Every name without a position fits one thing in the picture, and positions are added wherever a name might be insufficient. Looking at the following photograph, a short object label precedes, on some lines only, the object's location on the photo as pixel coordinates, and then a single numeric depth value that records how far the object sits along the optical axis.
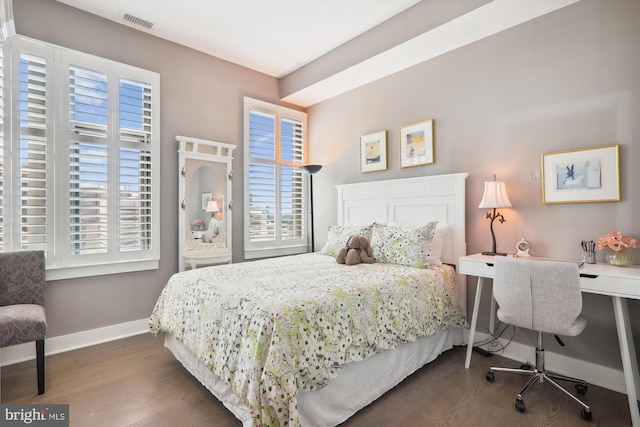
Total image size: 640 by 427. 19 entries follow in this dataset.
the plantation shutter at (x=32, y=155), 2.70
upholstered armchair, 2.15
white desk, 1.84
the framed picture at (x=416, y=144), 3.39
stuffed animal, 2.96
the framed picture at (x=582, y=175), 2.30
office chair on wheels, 1.92
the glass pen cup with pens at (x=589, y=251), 2.31
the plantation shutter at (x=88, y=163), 2.95
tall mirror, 3.60
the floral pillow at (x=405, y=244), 2.86
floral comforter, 1.57
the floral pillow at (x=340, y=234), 3.33
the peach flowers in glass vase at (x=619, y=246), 2.14
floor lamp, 4.23
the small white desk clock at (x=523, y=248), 2.65
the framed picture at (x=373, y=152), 3.84
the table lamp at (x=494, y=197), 2.69
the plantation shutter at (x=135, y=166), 3.23
